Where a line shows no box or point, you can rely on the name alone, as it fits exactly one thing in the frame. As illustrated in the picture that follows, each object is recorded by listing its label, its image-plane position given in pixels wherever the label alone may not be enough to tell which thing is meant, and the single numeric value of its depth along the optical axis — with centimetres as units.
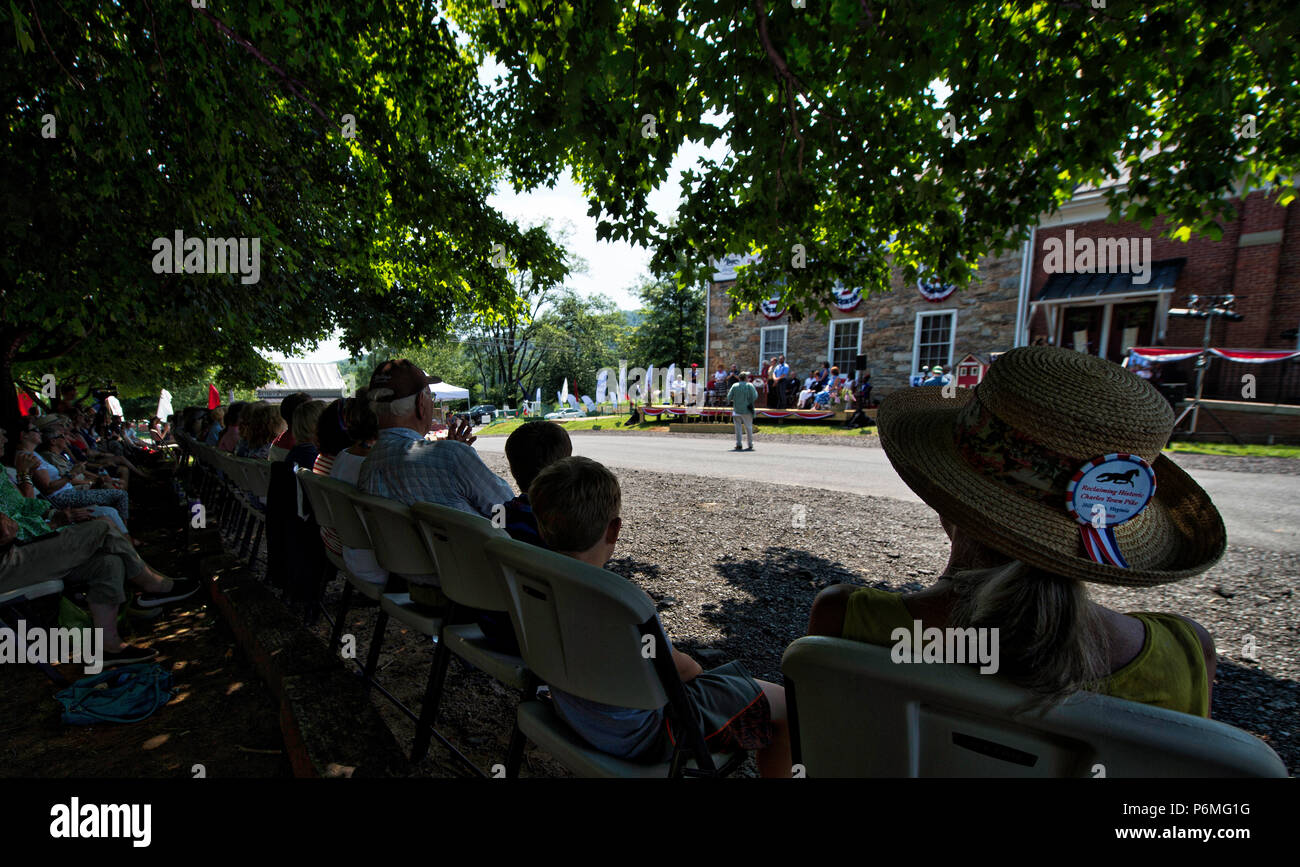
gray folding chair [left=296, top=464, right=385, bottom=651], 271
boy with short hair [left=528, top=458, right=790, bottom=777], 165
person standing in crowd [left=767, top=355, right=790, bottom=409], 2203
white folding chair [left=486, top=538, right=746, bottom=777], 132
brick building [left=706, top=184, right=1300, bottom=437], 1373
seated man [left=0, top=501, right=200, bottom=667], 309
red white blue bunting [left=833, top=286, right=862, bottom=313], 2105
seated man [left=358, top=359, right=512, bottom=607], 282
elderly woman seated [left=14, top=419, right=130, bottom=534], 548
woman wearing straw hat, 107
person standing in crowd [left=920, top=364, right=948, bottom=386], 1667
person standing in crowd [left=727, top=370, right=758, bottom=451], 1349
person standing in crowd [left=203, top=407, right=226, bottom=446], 842
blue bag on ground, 265
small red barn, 1673
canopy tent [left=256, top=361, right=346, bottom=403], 4479
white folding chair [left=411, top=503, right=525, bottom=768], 183
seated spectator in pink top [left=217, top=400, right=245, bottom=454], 706
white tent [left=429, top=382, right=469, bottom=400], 3956
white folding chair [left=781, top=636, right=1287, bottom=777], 75
